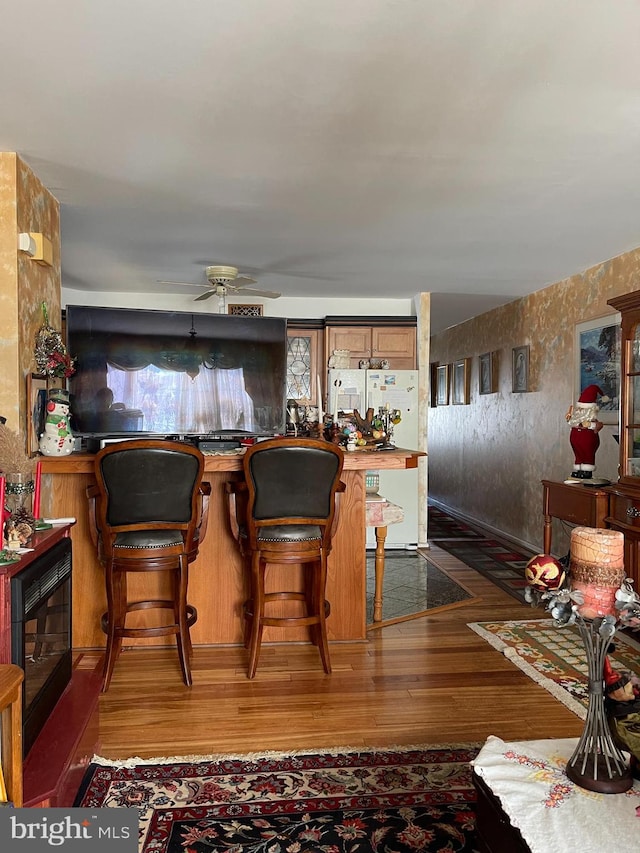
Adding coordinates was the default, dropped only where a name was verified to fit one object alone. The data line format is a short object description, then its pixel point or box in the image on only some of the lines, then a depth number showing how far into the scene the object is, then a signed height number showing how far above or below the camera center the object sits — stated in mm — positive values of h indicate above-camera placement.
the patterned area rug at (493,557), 4742 -1305
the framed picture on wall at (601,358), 4617 +389
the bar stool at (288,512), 2904 -485
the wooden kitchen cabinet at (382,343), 6203 +648
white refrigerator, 5949 +48
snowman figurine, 3123 -98
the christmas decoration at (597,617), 1380 -455
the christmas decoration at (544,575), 1410 -370
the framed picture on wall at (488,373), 6910 +405
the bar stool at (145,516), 2787 -483
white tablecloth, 1237 -845
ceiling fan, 4809 +1001
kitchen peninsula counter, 3318 -871
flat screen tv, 3586 +217
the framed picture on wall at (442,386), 8758 +323
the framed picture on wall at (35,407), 3039 +10
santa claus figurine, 4176 -156
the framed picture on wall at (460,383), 7906 +336
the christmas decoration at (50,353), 3105 +277
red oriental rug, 1842 -1254
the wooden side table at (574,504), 3801 -611
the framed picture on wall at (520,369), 6117 +392
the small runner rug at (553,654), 2865 -1272
